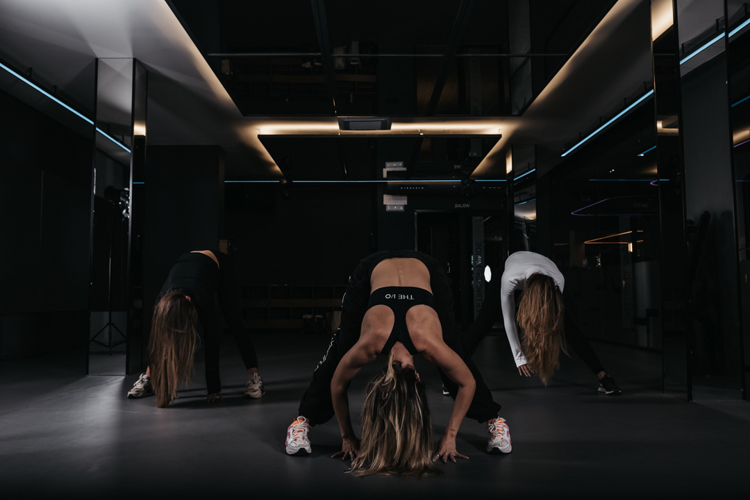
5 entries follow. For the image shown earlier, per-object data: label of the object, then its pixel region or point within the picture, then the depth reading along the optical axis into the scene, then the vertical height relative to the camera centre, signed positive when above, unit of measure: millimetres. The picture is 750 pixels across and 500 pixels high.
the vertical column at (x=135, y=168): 4691 +1117
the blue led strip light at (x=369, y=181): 9945 +2022
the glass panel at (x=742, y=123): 4414 +1583
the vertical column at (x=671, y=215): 3617 +451
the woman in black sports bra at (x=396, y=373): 1909 -401
